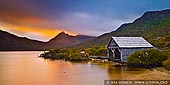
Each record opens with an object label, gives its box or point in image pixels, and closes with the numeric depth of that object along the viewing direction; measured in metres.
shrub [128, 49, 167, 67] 16.92
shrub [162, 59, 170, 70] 14.51
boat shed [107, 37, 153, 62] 19.77
